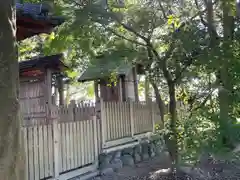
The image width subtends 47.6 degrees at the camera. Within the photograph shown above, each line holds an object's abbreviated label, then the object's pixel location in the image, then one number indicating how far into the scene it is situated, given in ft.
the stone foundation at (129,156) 20.49
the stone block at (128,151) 23.56
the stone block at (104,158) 20.63
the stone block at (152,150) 26.52
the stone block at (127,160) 22.40
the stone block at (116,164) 20.62
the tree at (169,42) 15.76
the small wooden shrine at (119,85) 32.30
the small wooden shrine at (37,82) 25.11
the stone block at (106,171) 19.70
